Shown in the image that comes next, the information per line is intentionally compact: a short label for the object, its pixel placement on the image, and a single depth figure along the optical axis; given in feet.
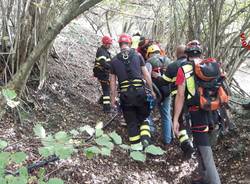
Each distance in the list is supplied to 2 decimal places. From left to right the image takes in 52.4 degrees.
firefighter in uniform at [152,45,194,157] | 11.99
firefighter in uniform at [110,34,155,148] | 12.00
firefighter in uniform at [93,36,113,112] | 15.64
